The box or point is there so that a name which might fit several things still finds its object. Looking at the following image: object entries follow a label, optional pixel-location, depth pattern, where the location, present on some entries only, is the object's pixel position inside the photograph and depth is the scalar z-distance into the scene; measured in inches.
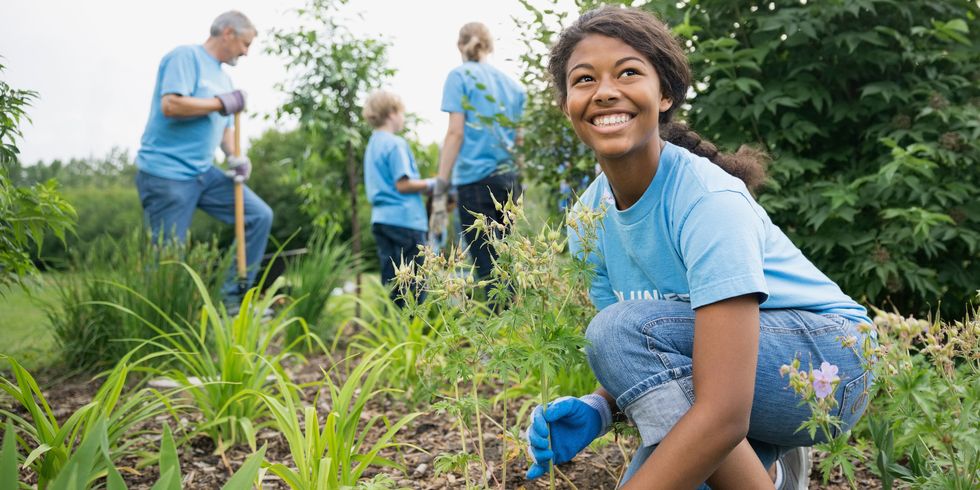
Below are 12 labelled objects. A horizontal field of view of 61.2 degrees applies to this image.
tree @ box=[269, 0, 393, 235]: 248.4
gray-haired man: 183.5
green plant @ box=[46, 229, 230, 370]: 144.6
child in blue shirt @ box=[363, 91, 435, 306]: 205.9
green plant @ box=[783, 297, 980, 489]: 57.0
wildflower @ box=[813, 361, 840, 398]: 57.6
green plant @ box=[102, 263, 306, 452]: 105.9
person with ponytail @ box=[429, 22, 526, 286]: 183.5
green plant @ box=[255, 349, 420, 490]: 80.0
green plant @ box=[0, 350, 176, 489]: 80.0
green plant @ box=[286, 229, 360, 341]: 177.8
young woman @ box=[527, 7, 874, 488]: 62.1
